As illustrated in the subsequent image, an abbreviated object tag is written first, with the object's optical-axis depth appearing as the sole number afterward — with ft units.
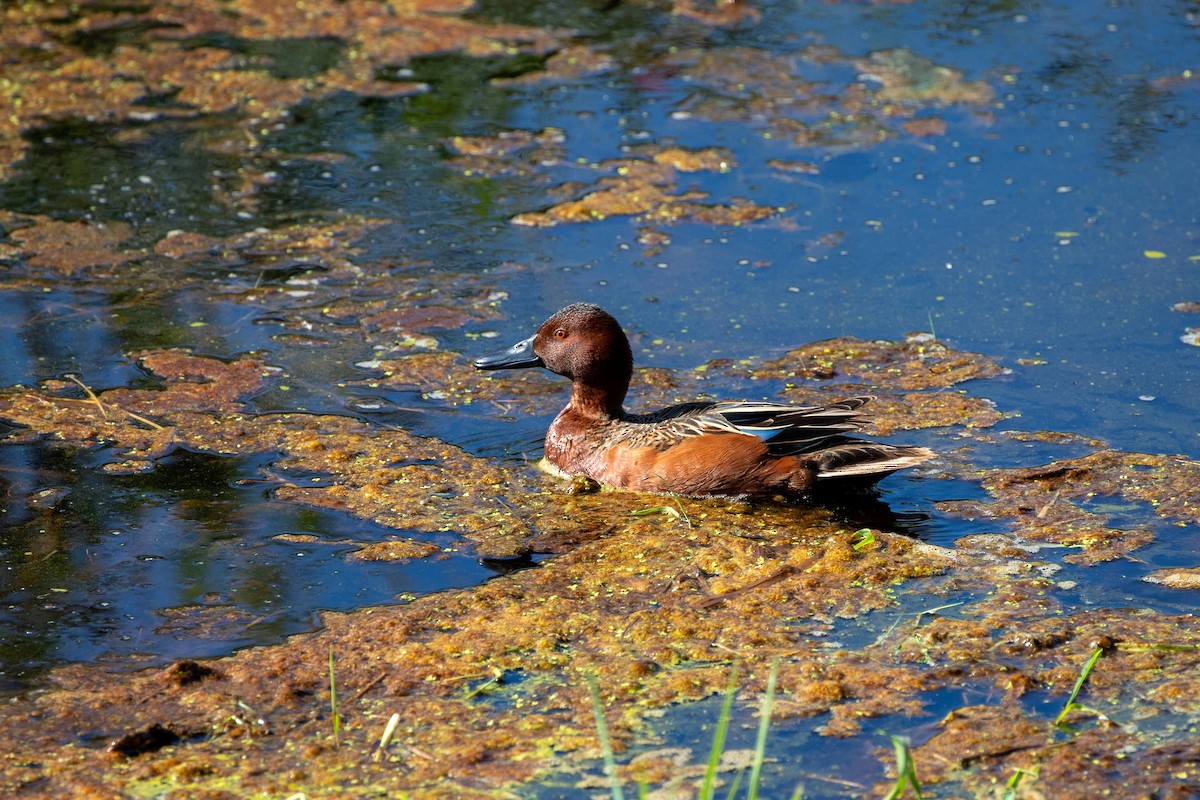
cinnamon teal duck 32.37
